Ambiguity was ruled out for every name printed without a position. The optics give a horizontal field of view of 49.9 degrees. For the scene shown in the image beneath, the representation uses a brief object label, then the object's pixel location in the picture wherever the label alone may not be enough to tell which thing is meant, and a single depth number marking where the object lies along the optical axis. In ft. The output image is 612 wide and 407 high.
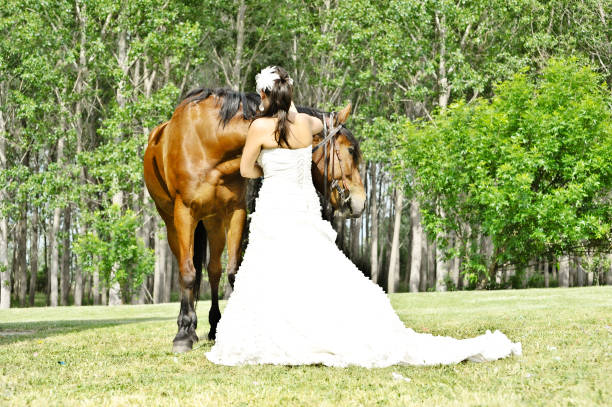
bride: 18.44
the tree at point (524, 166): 71.97
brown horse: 22.67
